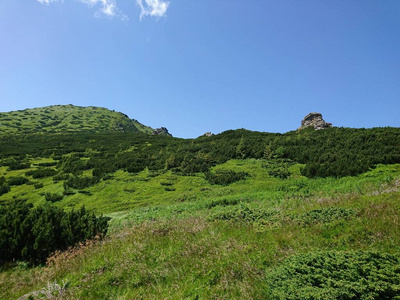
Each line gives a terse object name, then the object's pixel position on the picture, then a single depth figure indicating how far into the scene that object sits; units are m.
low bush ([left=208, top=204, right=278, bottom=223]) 7.70
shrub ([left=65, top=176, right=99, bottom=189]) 23.18
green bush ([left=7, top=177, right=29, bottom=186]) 25.48
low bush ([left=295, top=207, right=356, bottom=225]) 6.33
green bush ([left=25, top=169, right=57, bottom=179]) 27.69
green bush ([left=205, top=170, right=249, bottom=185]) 21.30
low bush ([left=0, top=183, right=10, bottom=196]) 23.28
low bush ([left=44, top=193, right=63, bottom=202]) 19.97
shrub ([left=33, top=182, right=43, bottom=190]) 23.89
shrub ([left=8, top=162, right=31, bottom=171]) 31.94
